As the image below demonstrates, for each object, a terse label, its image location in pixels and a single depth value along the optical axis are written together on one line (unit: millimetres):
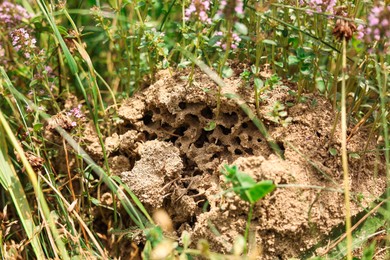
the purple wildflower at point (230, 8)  658
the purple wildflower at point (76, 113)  768
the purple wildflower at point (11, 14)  794
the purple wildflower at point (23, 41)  765
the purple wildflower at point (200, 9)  685
